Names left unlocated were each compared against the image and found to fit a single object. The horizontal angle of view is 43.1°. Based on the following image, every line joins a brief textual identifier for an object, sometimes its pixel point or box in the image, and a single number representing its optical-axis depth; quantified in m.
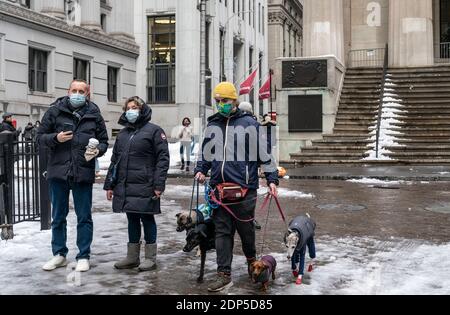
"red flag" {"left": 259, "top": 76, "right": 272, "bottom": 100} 22.11
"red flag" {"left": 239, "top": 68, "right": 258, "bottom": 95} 24.33
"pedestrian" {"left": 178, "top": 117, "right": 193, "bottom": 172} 20.84
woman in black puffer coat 6.09
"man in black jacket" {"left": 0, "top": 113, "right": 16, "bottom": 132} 19.03
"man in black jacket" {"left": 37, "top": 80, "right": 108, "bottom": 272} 6.19
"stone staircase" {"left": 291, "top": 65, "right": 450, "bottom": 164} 20.31
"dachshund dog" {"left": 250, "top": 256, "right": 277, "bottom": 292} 5.31
